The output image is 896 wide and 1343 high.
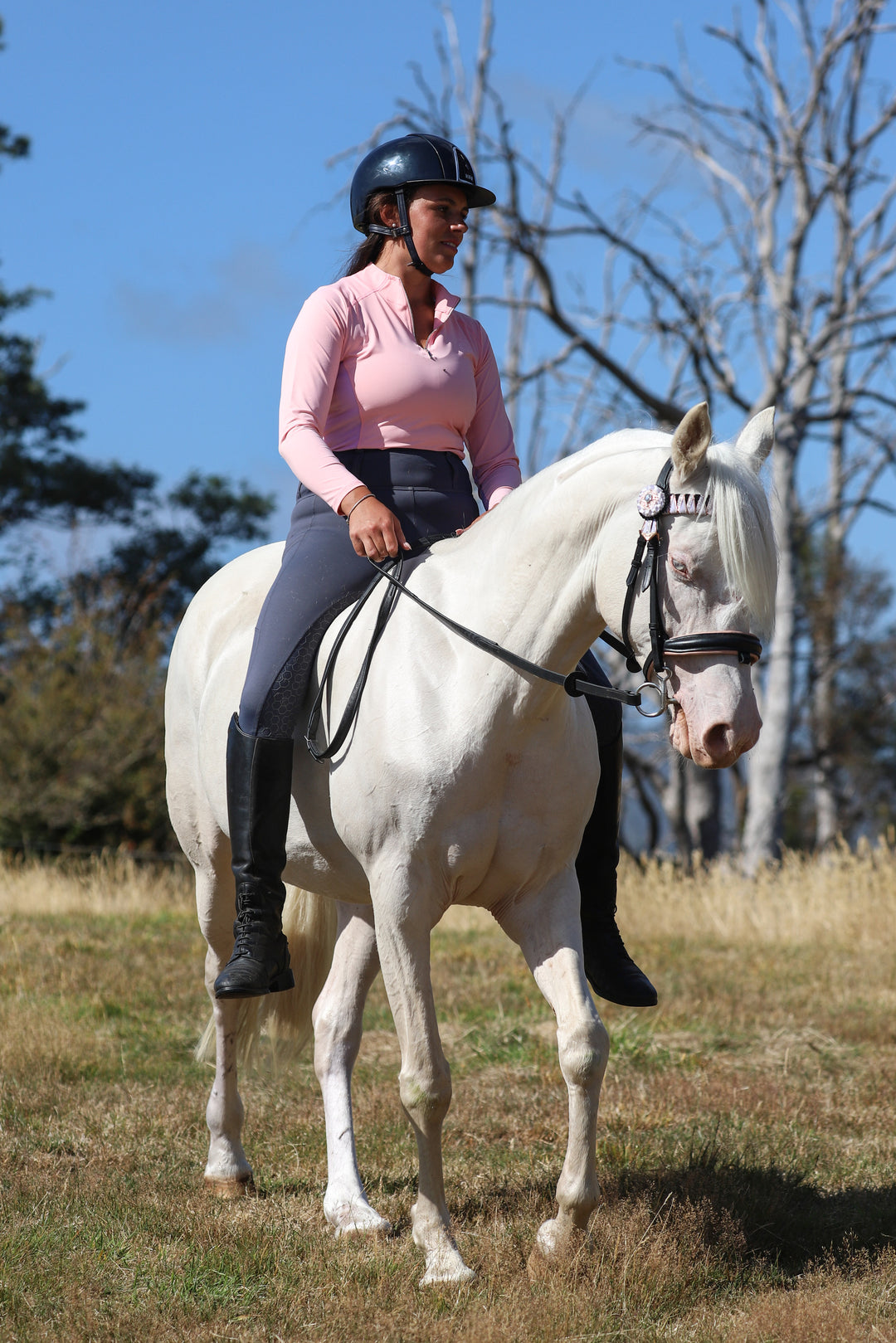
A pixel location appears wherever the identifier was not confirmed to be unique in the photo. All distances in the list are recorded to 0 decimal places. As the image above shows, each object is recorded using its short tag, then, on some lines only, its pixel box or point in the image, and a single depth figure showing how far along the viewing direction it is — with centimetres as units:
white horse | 703
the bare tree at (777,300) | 3559
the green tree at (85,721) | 3030
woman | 821
